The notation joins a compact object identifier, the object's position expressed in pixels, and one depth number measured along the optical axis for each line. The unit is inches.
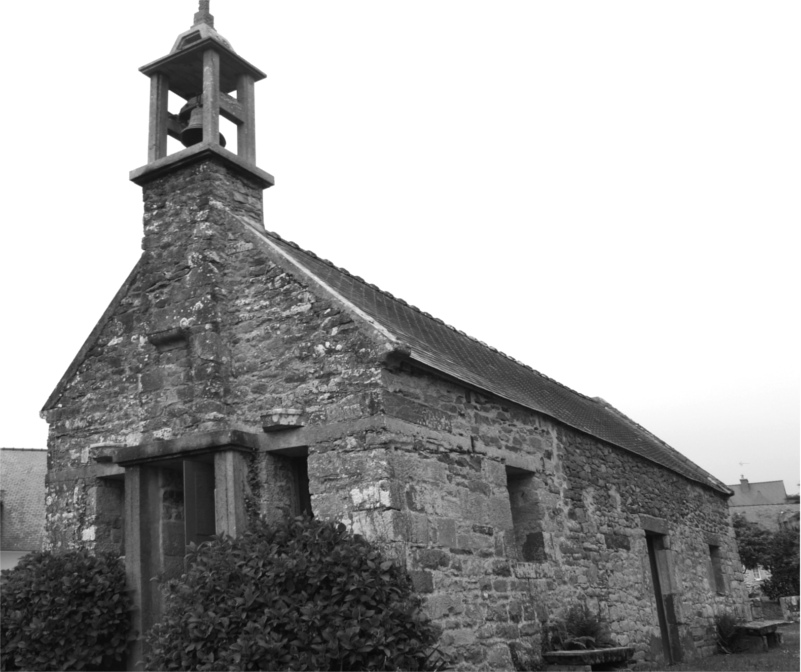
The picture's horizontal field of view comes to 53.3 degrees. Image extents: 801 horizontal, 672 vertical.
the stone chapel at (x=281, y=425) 306.0
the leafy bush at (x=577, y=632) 361.1
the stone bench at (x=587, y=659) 337.1
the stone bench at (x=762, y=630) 544.7
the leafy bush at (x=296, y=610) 252.4
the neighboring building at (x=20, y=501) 1077.8
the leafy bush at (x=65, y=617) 315.9
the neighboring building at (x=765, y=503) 1923.0
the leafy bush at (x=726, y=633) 556.1
